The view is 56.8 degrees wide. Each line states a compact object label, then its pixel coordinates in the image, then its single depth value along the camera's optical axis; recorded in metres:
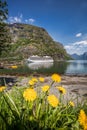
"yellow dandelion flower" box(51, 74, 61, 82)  0.96
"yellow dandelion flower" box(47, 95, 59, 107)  0.84
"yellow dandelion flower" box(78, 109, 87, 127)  0.67
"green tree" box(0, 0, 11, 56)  8.23
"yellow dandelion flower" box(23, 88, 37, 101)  0.73
